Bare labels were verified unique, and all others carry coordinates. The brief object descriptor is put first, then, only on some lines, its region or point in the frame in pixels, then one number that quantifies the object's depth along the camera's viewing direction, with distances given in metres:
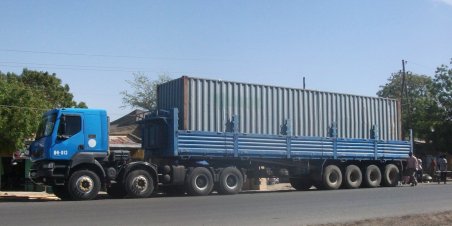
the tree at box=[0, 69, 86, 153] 25.20
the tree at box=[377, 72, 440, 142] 43.36
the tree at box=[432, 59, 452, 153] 42.25
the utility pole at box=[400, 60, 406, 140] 48.69
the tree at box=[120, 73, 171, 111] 59.28
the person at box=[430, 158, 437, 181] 30.91
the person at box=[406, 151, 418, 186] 24.75
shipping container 19.27
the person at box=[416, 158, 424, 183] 25.52
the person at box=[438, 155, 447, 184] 28.17
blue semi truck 16.81
